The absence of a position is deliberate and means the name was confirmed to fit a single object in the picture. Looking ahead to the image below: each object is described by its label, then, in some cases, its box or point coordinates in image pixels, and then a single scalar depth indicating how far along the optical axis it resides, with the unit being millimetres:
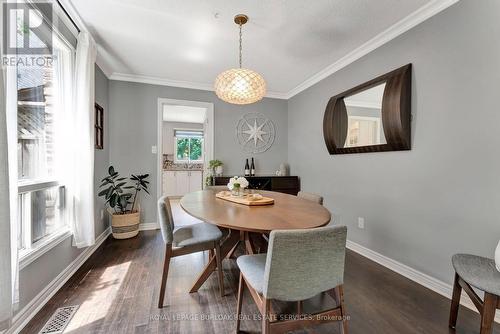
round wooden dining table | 1244
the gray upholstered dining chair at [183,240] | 1609
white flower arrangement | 2064
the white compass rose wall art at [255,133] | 4023
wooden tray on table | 1781
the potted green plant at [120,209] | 2906
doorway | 6516
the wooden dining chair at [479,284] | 1134
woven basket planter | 2992
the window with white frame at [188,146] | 7262
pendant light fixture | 1959
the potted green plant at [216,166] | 3729
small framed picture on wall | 2830
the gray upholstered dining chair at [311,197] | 2045
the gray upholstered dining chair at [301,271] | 978
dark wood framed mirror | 2049
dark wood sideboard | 3637
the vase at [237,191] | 2088
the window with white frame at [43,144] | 1521
